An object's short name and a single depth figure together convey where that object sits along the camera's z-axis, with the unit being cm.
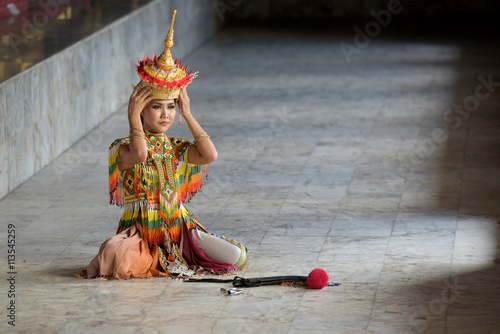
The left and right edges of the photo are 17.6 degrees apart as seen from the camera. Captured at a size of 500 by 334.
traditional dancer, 932
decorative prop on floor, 917
